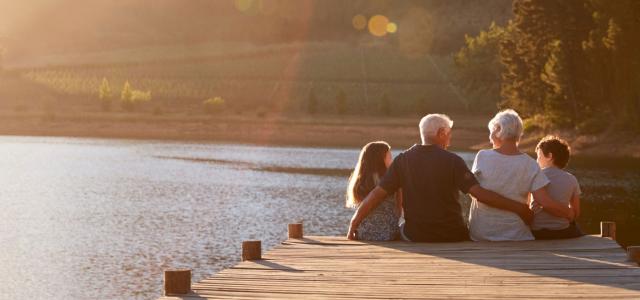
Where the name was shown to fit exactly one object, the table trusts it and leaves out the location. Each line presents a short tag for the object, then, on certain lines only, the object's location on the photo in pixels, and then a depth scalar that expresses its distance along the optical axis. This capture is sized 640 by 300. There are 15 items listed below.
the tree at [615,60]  58.56
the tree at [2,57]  136.38
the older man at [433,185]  11.73
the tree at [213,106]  103.06
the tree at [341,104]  100.25
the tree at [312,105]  101.19
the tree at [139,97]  108.06
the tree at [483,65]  101.81
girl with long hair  12.38
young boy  12.45
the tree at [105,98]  106.62
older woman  11.76
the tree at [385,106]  99.89
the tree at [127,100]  105.62
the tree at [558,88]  63.25
